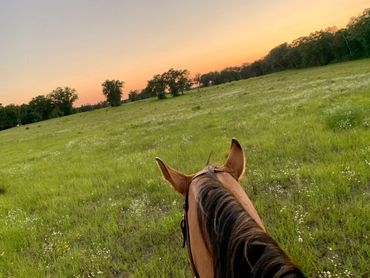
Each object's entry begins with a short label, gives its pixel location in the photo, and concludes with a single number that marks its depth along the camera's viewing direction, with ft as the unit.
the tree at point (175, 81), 308.60
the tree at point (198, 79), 411.34
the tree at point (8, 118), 353.72
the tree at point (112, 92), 327.26
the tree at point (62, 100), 373.61
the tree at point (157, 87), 302.04
